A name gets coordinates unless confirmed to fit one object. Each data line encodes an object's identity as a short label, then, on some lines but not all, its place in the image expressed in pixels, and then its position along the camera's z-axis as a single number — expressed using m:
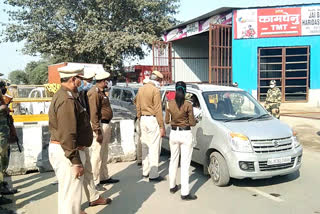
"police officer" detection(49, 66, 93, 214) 2.93
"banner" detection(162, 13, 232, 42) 14.75
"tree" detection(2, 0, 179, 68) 19.72
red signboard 13.95
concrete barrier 5.94
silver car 4.74
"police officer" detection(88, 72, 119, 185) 4.65
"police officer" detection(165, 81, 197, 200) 4.48
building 13.92
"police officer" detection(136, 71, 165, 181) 5.33
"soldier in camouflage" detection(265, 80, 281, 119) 9.34
